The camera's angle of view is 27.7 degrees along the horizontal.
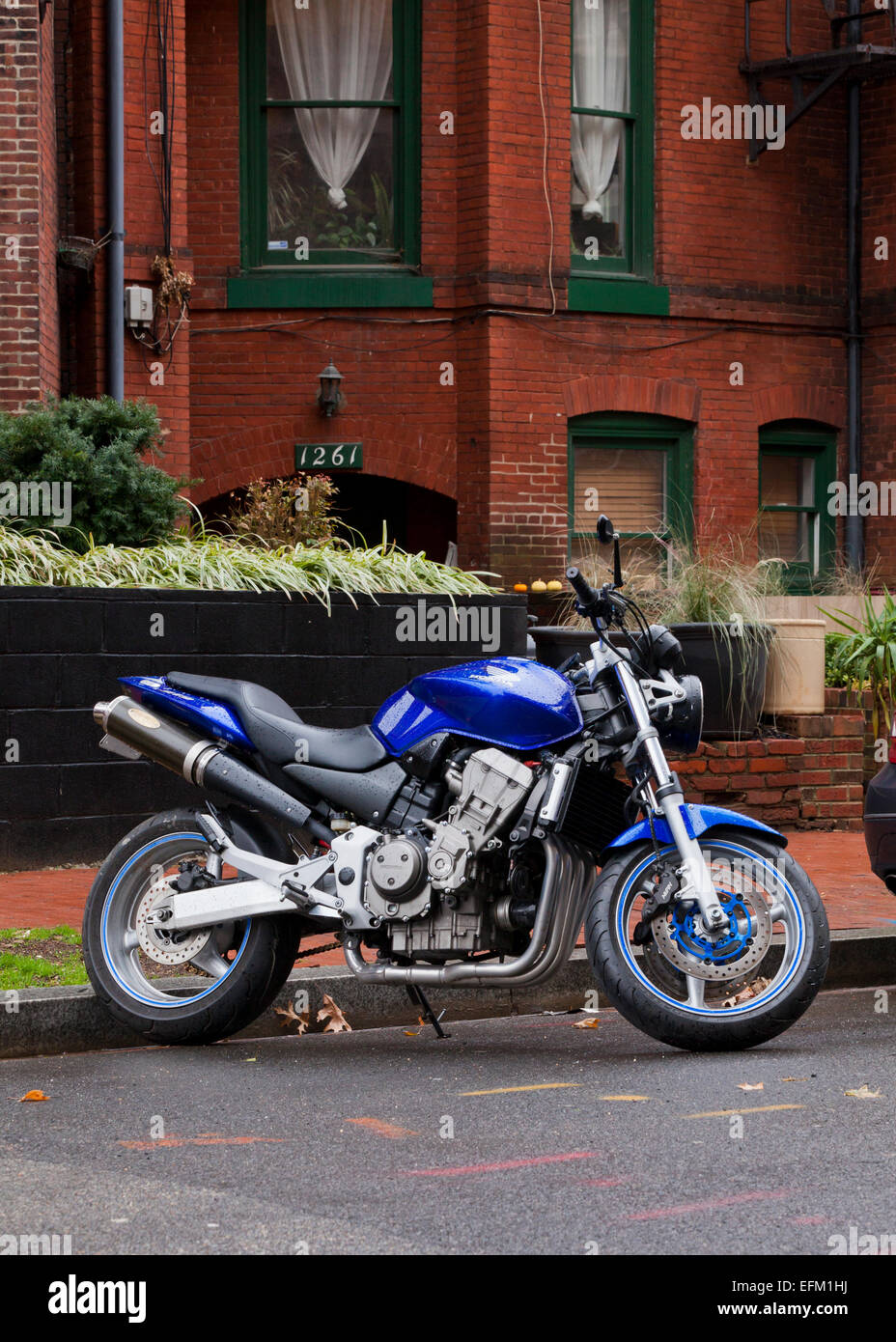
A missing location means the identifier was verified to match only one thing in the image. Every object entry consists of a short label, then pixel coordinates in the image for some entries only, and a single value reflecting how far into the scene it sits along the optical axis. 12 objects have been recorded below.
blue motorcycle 5.93
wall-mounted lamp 15.28
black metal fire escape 16.11
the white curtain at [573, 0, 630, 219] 16.03
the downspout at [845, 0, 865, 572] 17.11
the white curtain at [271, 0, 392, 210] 15.68
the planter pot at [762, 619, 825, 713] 11.68
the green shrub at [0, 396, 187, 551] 10.87
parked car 7.25
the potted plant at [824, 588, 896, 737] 12.27
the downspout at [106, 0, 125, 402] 14.02
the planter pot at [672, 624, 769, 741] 11.30
